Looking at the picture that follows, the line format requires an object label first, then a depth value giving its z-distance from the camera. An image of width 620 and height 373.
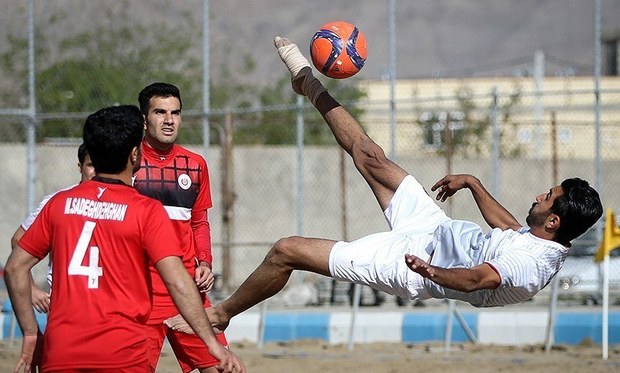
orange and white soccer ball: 14.12
